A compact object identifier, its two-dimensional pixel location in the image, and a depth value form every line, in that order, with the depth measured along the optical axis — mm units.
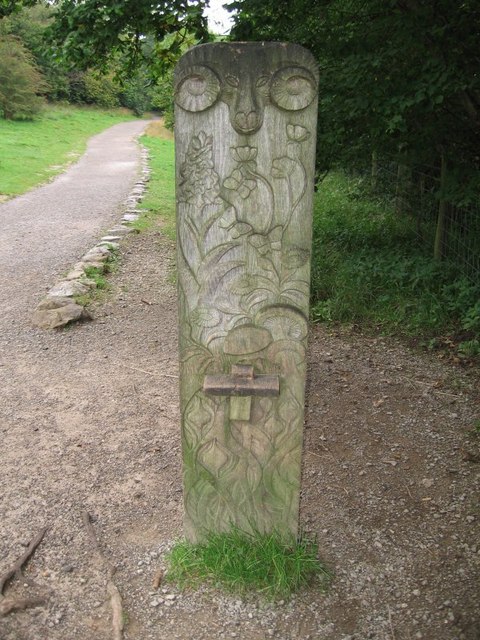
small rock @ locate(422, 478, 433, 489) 3030
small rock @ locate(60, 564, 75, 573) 2493
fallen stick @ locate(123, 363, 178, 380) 4301
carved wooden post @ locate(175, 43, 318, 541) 1896
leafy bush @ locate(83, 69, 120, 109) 34781
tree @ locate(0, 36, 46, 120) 23812
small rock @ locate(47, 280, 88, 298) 5623
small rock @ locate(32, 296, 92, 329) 5176
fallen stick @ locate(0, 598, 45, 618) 2238
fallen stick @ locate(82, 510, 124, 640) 2174
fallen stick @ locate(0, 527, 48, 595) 2378
